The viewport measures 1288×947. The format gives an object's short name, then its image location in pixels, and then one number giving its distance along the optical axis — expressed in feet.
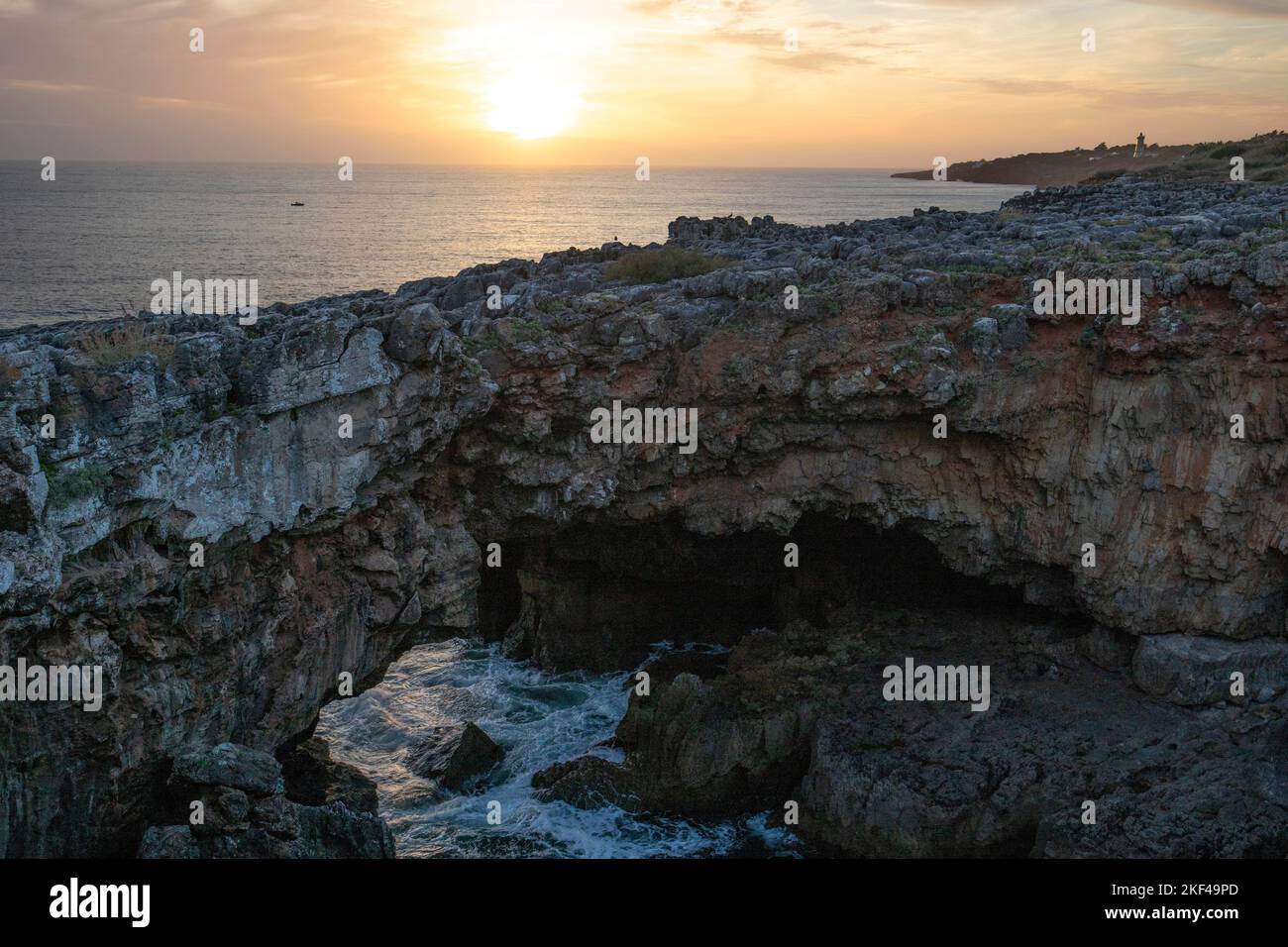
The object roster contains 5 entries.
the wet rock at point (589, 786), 73.26
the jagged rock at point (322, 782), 67.92
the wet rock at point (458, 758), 77.87
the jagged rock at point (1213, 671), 68.44
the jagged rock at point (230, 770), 49.70
